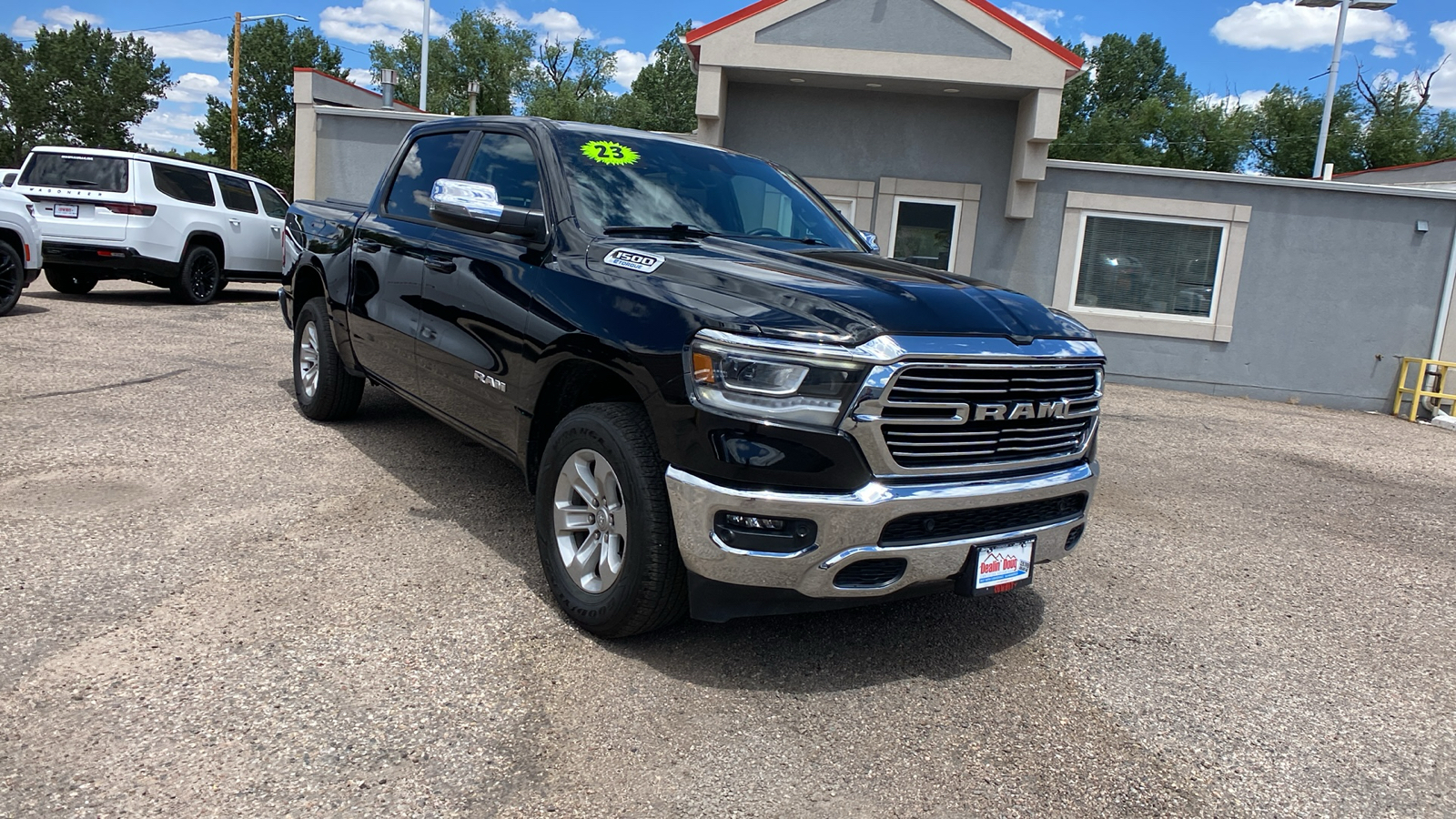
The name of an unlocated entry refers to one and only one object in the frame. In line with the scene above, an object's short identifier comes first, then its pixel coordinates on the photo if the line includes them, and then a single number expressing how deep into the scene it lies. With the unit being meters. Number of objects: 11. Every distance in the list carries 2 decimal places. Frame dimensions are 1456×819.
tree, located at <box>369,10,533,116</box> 68.31
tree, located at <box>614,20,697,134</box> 67.38
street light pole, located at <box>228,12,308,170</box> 39.22
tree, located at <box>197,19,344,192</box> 65.88
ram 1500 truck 3.03
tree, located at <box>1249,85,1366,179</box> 51.31
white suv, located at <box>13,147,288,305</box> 11.67
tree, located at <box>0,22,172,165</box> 64.69
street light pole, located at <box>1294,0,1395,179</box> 16.41
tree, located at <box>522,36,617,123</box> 69.06
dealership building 12.53
